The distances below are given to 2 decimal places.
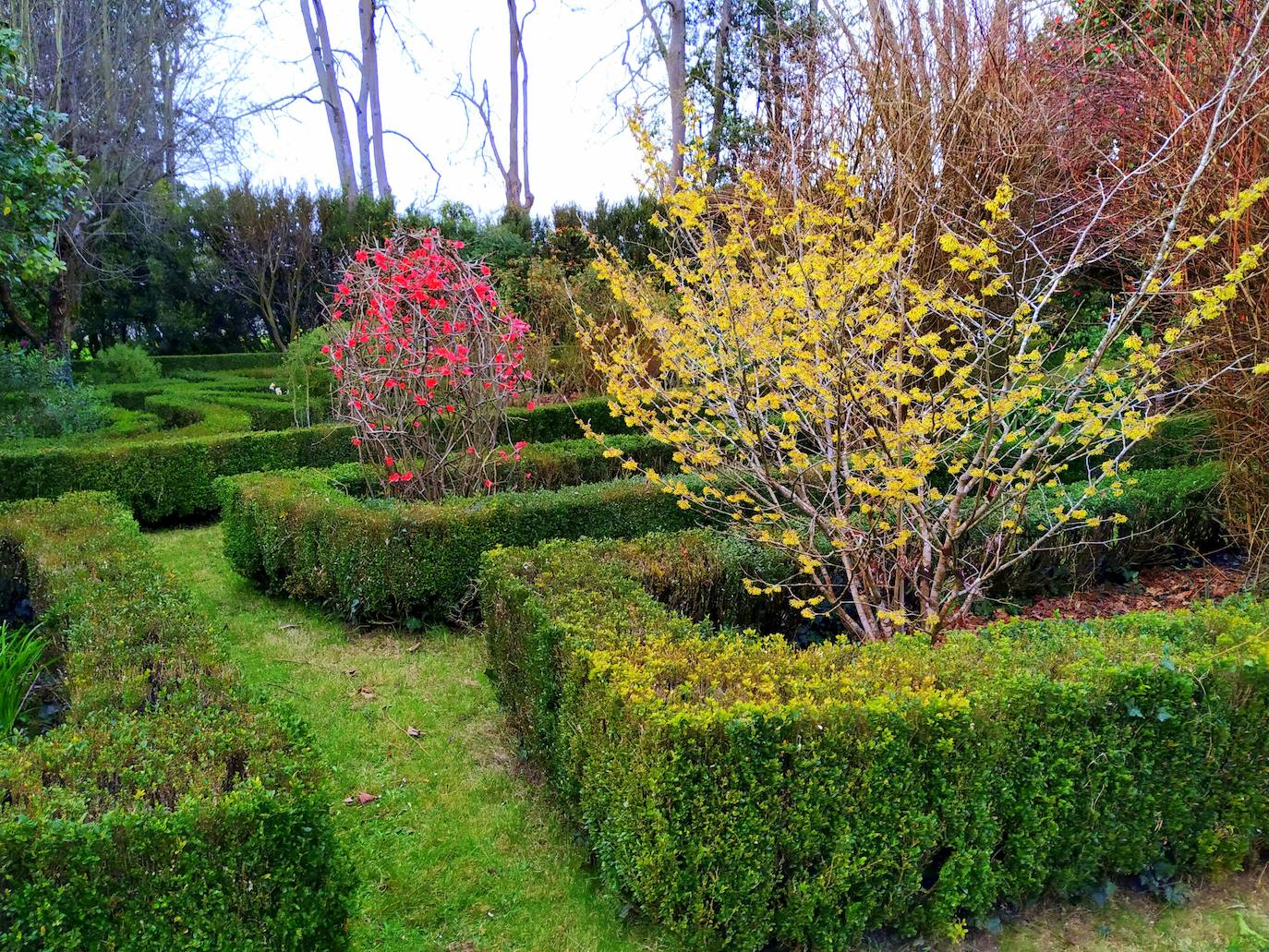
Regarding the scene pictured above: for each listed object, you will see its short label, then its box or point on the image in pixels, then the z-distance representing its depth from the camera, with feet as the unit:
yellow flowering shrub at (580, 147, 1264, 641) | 10.09
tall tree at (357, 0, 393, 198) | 61.52
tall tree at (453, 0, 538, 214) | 65.16
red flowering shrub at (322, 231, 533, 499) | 18.49
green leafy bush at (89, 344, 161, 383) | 47.06
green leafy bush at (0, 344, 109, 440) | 30.01
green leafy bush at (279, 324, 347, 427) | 33.32
